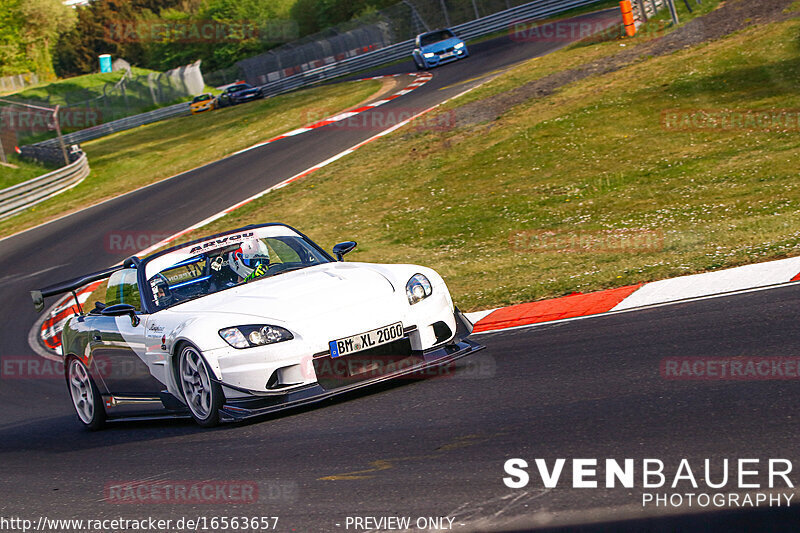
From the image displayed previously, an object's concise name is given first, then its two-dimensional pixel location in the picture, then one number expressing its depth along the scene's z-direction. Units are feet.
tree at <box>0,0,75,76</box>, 302.04
